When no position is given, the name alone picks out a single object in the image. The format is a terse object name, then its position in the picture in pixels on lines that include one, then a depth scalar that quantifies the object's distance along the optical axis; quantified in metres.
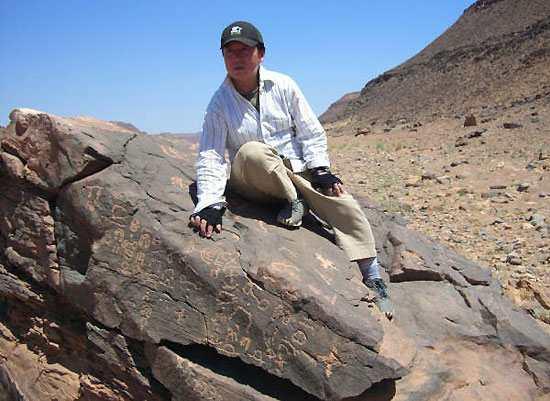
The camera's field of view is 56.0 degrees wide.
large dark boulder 3.06
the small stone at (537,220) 7.33
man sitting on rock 3.49
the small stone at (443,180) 10.80
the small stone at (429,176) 11.23
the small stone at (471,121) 21.03
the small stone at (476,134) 16.69
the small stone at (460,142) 15.81
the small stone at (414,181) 10.97
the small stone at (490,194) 9.10
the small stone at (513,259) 6.21
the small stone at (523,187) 9.13
